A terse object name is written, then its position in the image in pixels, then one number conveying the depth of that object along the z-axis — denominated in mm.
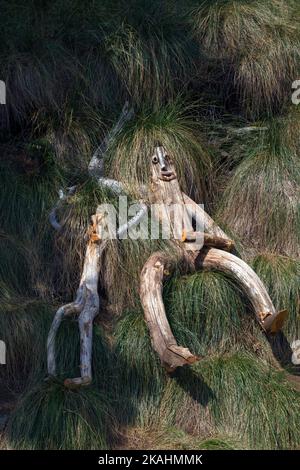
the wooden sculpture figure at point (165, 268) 11570
